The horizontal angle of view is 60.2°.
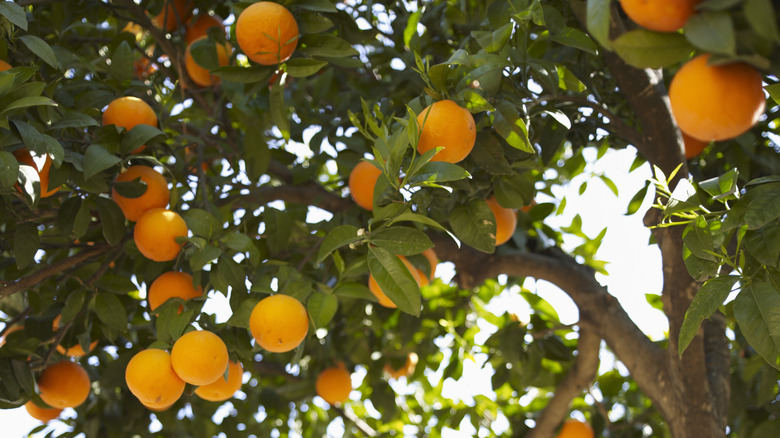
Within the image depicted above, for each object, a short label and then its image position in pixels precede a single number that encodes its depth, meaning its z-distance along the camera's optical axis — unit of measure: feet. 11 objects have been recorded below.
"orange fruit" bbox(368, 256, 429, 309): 5.77
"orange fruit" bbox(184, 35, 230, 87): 7.59
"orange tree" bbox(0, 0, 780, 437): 3.99
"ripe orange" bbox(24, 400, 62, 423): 6.84
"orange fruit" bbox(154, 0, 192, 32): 7.80
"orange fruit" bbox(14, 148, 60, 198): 5.00
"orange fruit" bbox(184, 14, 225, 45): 7.75
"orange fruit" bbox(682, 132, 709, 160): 6.28
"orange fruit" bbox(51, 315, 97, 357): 6.72
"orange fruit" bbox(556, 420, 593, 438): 8.38
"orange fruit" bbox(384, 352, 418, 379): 10.03
